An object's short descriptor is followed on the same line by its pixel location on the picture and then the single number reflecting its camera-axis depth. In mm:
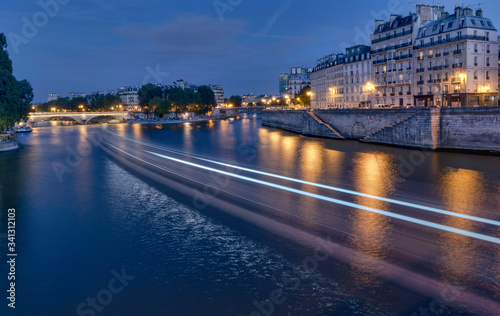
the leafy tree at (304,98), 110400
